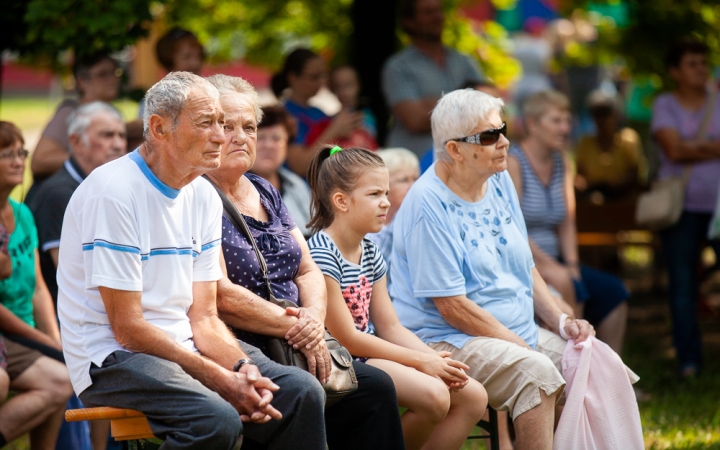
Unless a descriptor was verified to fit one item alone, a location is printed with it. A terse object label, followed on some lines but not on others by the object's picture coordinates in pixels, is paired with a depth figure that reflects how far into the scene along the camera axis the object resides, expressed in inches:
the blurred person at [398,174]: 387.5
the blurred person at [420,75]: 509.7
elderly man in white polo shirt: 241.8
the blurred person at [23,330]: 316.2
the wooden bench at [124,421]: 247.4
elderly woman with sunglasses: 304.3
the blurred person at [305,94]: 500.4
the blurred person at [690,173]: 500.7
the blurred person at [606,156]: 715.4
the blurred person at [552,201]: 435.8
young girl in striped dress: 292.2
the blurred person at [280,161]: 393.1
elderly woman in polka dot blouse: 273.0
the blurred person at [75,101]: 418.3
